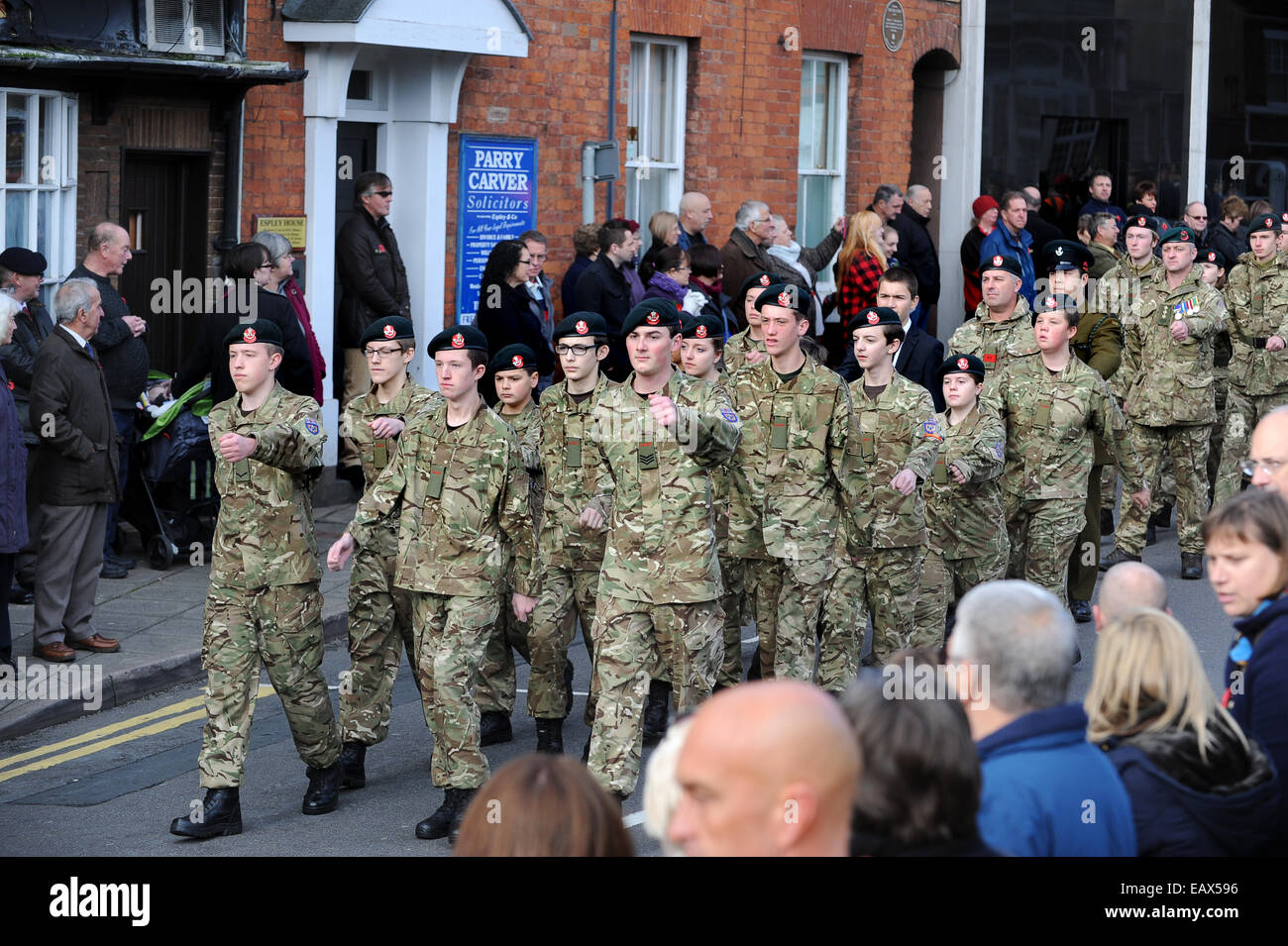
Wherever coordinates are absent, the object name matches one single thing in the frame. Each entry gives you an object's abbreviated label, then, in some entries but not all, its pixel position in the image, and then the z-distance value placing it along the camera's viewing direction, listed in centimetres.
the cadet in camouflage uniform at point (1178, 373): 1370
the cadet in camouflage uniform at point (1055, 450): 1117
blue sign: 1609
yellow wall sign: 1439
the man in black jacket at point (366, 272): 1453
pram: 1229
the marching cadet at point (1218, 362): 1454
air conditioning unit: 1323
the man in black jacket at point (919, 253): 1873
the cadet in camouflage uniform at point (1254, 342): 1462
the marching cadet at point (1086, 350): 1196
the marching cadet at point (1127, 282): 1447
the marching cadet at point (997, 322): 1170
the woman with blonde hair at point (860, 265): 1650
